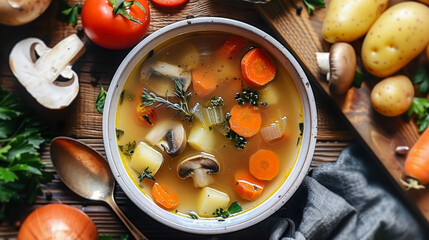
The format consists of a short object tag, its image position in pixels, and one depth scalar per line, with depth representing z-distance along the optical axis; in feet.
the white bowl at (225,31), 1.95
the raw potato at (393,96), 2.00
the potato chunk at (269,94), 2.02
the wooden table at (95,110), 2.11
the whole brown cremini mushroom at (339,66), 1.98
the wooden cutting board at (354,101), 2.06
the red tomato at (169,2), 2.09
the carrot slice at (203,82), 2.01
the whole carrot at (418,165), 2.01
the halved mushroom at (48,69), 2.05
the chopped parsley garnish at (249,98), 2.01
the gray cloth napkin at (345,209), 2.07
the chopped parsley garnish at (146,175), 1.99
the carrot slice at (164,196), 2.01
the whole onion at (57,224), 2.00
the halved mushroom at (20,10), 2.00
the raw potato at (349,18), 2.02
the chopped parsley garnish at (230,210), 2.02
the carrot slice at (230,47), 2.02
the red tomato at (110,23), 1.99
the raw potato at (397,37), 2.00
